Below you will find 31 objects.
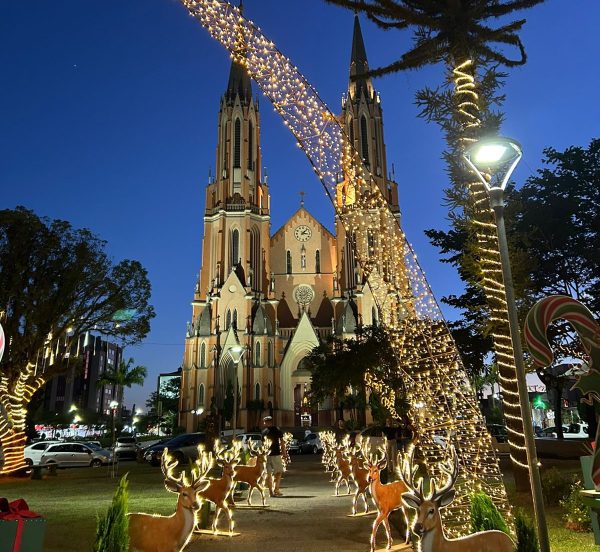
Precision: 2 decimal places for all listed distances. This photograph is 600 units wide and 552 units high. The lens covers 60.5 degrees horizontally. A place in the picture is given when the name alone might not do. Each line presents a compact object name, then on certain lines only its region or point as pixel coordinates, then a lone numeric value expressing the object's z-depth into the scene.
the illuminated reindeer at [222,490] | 9.04
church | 51.16
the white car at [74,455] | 26.25
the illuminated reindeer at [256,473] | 11.79
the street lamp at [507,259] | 5.18
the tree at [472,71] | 8.43
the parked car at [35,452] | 27.90
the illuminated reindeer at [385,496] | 7.86
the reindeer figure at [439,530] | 4.82
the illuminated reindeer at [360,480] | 10.59
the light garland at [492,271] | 9.04
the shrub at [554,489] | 10.87
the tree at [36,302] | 19.14
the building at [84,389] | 88.31
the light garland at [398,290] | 7.83
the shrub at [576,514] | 8.62
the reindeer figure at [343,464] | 13.38
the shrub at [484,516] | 5.60
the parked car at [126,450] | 31.29
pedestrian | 13.83
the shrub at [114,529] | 5.20
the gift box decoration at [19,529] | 4.40
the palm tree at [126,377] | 31.19
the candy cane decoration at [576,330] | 5.57
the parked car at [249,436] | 25.27
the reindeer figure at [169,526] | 5.81
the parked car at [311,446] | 34.97
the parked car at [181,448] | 23.72
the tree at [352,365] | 26.56
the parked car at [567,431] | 51.03
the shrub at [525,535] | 5.13
